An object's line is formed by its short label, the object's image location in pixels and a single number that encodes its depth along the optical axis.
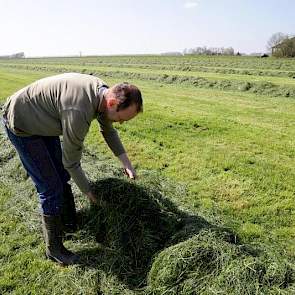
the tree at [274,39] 81.12
